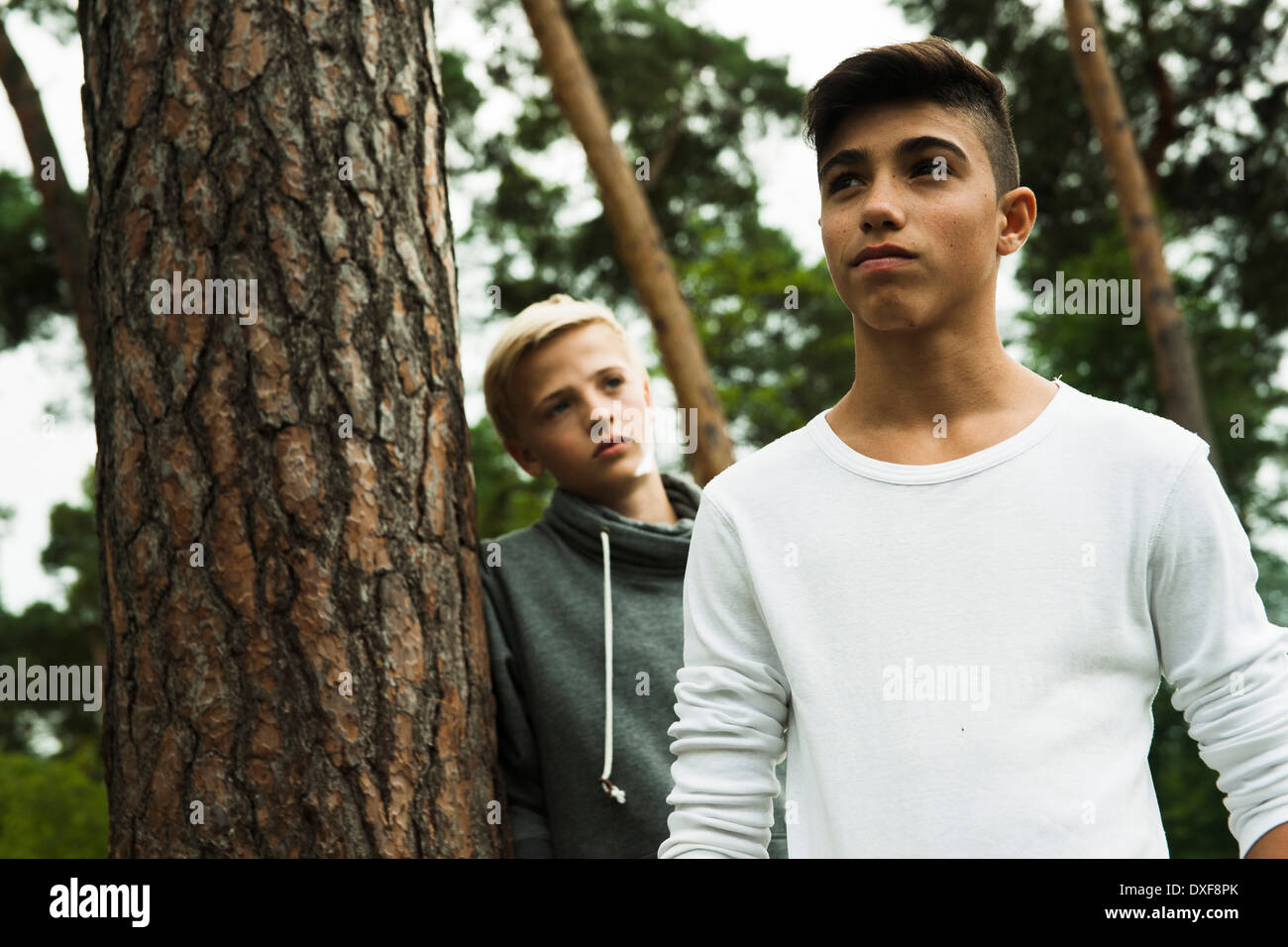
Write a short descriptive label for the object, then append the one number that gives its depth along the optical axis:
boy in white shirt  1.45
